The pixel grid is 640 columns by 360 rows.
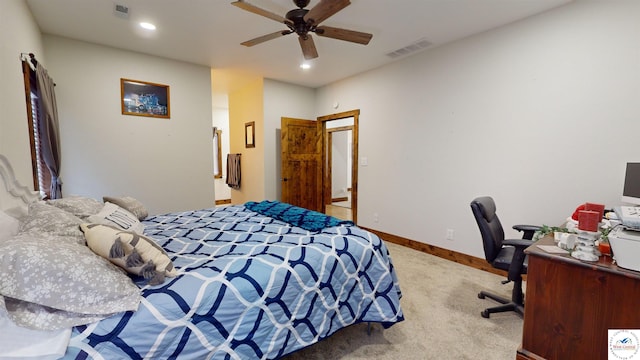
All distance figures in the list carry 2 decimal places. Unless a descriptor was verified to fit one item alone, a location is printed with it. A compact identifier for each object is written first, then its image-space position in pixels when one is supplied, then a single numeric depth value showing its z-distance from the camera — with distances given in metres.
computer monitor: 1.86
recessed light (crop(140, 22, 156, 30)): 2.81
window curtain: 2.54
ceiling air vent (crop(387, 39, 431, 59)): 3.23
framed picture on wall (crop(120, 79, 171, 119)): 3.52
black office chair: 1.94
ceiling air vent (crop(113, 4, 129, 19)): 2.49
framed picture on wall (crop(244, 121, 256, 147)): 4.92
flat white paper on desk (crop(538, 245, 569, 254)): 1.35
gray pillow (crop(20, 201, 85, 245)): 1.36
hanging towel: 5.41
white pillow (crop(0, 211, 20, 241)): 1.27
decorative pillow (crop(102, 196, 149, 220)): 2.34
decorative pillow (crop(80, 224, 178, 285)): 1.24
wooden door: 4.79
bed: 1.10
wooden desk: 1.17
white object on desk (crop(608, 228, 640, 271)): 1.12
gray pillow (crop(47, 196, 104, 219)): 1.82
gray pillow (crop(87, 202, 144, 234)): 1.73
